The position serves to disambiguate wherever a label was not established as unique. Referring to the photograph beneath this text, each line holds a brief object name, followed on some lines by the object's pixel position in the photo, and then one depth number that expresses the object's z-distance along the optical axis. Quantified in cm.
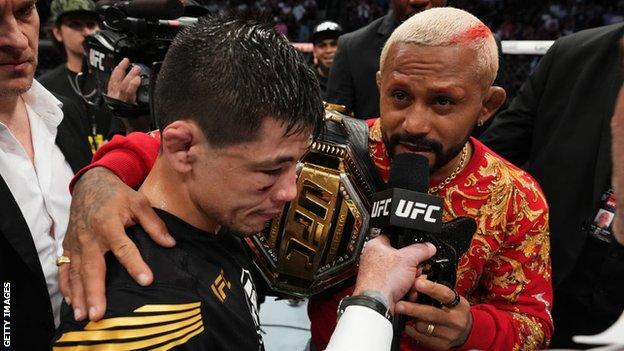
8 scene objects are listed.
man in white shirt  102
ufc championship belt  96
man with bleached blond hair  97
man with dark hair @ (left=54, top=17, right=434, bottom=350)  76
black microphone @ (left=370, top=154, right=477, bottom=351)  80
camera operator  271
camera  132
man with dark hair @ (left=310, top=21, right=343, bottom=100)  438
